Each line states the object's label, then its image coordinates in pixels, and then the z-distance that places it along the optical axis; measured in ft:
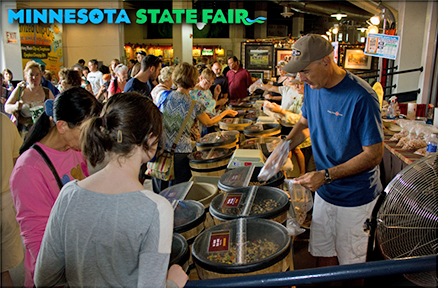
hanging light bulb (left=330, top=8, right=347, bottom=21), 57.89
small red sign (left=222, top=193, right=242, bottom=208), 6.72
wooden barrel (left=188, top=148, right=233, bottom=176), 10.06
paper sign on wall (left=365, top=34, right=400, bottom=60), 19.12
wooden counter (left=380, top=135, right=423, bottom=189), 10.29
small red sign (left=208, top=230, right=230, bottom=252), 5.46
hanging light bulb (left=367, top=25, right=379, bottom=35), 30.66
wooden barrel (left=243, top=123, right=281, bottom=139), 13.23
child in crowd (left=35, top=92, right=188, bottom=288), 3.39
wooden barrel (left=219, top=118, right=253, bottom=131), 14.97
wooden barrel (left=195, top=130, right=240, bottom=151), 11.82
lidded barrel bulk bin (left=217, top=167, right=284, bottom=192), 7.75
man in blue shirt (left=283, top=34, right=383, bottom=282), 6.45
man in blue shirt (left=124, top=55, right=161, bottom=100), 14.75
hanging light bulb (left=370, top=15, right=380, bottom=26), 28.93
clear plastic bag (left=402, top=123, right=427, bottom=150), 11.07
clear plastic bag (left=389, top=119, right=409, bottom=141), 12.43
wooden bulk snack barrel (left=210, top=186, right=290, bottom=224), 6.30
